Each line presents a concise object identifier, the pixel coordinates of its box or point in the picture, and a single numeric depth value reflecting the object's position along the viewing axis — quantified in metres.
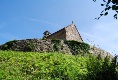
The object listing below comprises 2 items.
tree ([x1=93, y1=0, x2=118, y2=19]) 3.37
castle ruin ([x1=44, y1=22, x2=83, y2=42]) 16.41
